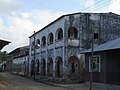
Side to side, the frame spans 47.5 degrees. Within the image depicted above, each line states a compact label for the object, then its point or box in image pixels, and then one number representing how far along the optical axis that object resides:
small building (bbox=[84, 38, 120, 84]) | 11.93
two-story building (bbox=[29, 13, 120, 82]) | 16.89
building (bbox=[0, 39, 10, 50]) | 10.95
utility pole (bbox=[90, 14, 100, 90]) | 17.10
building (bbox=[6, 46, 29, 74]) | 30.67
